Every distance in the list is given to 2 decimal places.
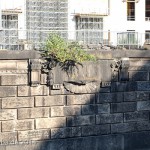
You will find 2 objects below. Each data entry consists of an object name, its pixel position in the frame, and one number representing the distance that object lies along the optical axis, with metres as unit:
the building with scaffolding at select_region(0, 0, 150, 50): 17.19
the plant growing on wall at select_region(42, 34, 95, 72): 15.34
